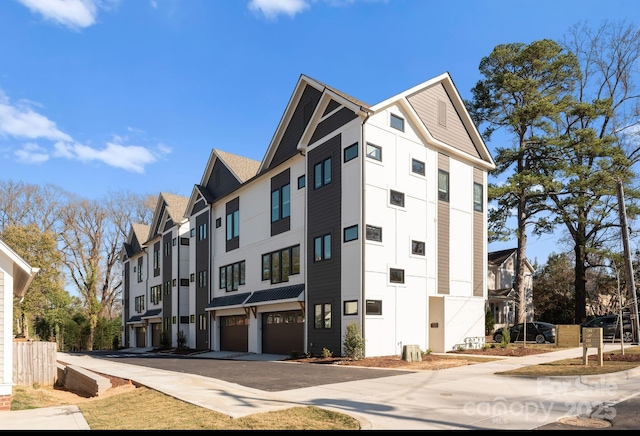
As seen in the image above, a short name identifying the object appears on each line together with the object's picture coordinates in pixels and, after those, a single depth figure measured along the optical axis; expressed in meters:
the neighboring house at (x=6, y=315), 11.53
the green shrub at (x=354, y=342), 20.64
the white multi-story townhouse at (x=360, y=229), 22.33
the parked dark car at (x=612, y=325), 28.34
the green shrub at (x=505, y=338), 25.45
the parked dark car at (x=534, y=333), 29.33
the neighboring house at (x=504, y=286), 42.69
